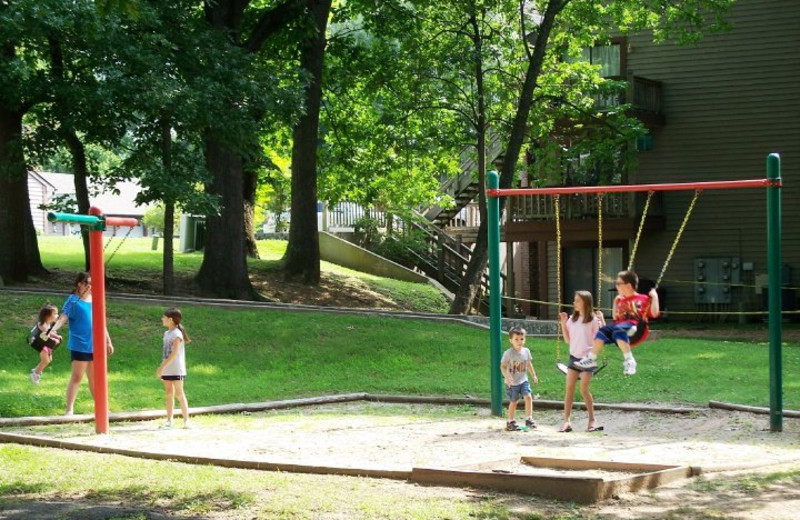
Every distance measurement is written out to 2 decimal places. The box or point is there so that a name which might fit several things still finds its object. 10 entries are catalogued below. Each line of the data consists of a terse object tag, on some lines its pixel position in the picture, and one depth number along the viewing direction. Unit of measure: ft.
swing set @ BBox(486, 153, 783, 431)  44.68
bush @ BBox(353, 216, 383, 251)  136.46
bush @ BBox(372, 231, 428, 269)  133.28
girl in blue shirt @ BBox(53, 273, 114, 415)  46.34
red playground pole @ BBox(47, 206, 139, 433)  42.29
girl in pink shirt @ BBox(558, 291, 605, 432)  44.47
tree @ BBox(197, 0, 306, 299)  88.74
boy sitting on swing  43.47
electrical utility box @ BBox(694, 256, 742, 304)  109.81
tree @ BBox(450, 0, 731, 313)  92.22
